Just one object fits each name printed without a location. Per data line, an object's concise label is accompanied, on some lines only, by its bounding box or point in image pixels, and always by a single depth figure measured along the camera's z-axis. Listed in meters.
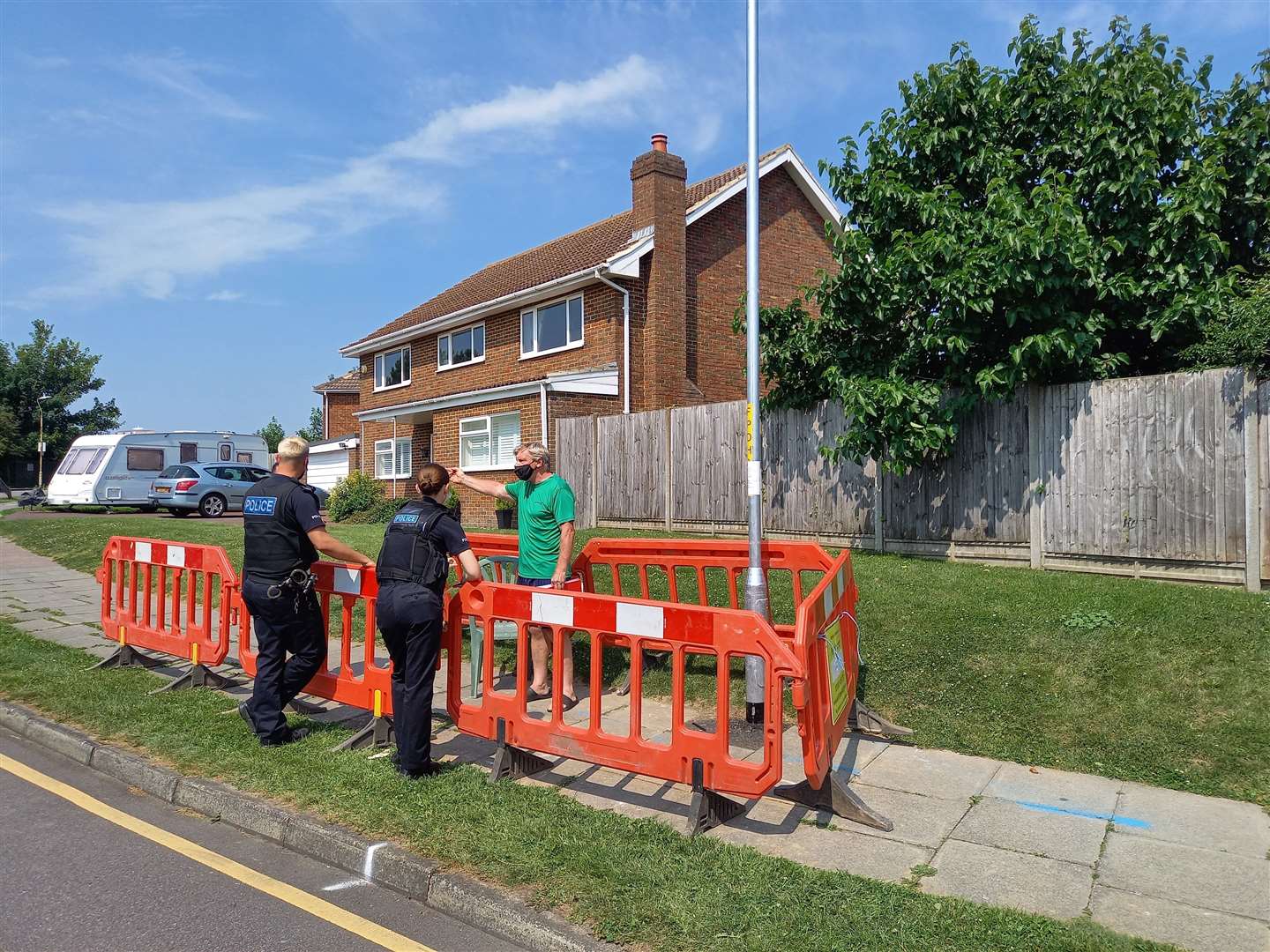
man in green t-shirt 6.68
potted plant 17.69
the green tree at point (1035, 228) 9.34
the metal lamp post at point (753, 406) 6.06
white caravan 26.62
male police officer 5.75
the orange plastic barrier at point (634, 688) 4.34
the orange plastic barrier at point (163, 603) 7.01
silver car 24.83
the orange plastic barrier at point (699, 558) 7.33
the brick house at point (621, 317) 19.69
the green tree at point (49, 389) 58.34
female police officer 5.07
